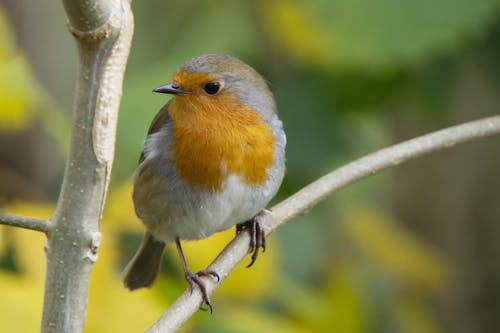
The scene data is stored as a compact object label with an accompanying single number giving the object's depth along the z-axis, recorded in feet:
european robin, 20.06
